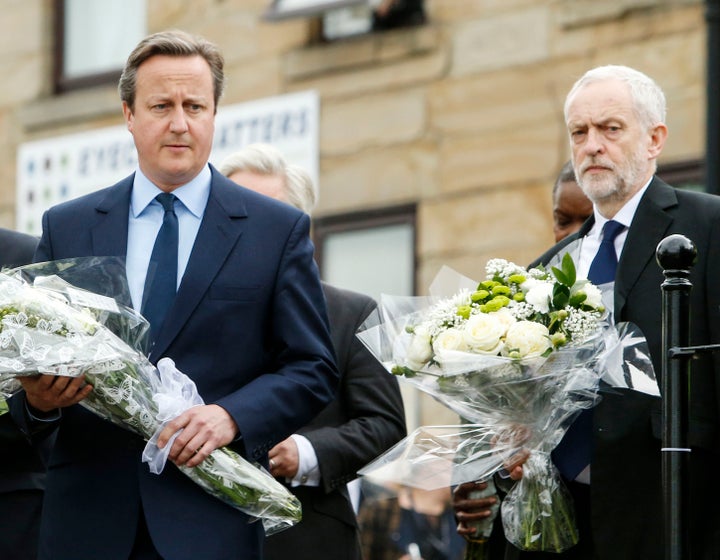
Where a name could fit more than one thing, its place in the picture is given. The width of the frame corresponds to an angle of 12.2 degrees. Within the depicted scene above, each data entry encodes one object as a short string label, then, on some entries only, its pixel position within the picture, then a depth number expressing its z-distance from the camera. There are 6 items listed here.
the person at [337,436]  12.30
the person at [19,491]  11.97
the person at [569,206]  13.67
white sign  25.40
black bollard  9.53
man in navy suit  9.87
